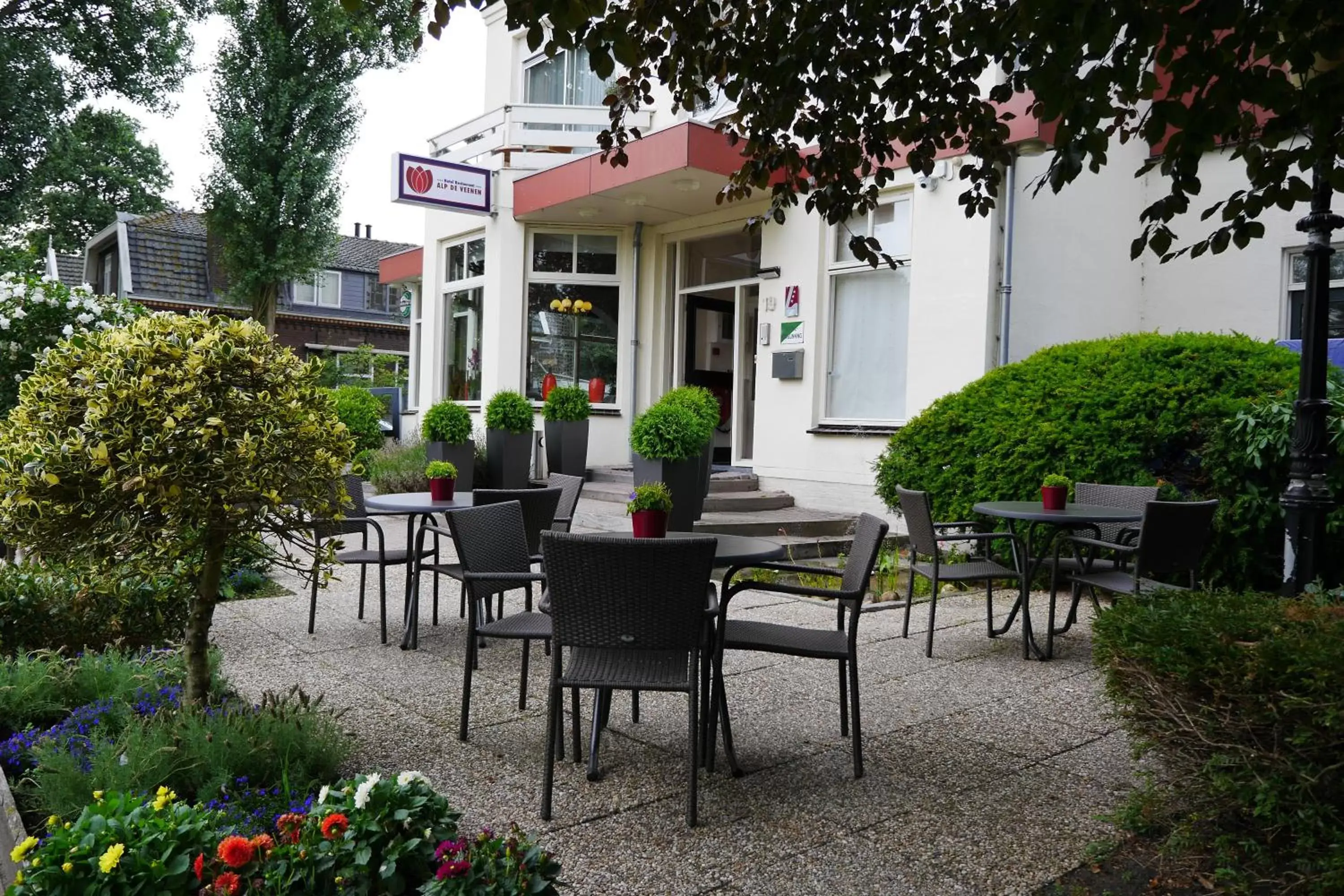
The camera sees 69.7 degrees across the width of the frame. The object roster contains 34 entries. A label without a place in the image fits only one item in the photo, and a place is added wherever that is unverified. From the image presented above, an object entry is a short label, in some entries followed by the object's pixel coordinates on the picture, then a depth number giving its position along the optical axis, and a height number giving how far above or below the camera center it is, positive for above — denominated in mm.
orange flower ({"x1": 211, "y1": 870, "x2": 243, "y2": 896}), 2062 -1043
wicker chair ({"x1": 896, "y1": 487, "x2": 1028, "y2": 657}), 5160 -811
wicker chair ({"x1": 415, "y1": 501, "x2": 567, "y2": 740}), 3633 -659
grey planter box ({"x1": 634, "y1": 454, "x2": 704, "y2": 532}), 8422 -653
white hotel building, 9406 +1453
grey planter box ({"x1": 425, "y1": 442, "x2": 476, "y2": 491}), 11000 -605
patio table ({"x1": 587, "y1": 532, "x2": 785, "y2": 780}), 3330 -539
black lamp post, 4289 +16
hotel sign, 11602 +2717
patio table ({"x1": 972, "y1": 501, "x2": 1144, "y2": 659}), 4922 -511
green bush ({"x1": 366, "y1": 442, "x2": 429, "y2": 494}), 11477 -840
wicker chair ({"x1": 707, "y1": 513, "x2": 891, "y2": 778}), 3377 -829
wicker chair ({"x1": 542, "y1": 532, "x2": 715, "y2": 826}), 2918 -602
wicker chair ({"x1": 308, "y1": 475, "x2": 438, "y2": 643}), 5332 -883
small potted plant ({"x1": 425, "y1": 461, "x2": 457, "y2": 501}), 5523 -442
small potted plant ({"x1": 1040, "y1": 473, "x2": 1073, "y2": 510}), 5262 -407
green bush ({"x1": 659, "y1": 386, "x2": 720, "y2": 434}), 8898 +72
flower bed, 2123 -1030
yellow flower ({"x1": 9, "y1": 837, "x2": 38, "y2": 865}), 2213 -1051
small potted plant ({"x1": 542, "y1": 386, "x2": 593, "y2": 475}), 11258 -240
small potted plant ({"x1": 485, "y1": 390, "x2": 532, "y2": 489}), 11242 -378
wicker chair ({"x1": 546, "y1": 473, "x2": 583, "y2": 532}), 5809 -563
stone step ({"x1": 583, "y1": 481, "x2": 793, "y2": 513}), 9719 -940
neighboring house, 24641 +3211
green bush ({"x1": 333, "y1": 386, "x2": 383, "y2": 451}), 13252 -183
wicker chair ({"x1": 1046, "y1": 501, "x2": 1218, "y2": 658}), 4617 -605
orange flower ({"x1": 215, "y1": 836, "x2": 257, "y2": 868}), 2096 -989
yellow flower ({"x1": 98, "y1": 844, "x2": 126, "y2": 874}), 2094 -1009
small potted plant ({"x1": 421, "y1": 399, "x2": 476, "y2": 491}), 10930 -367
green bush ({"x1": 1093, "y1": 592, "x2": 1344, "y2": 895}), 2219 -738
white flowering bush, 7156 +557
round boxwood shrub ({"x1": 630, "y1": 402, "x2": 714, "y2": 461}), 8484 -219
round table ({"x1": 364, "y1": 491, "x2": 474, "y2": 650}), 5172 -591
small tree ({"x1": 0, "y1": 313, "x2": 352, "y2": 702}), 2947 -160
